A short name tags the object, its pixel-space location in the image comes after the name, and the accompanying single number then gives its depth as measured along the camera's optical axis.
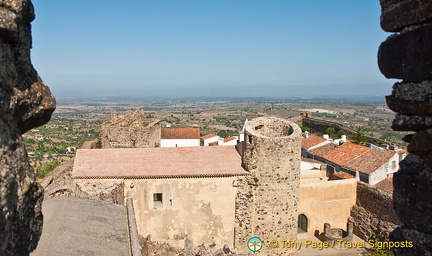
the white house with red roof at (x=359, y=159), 20.91
